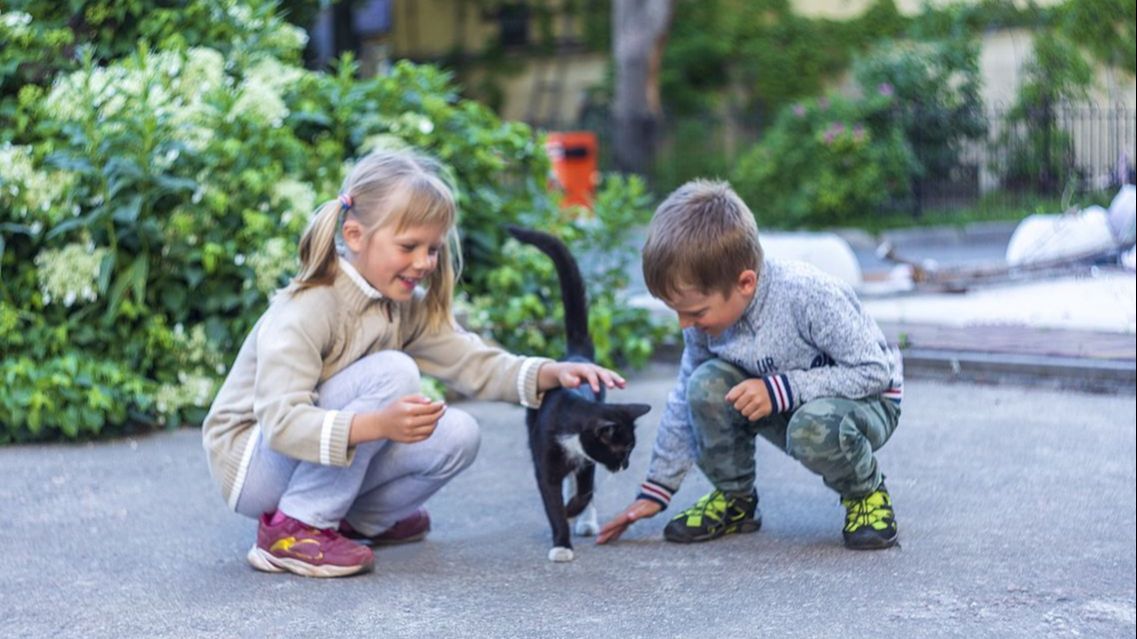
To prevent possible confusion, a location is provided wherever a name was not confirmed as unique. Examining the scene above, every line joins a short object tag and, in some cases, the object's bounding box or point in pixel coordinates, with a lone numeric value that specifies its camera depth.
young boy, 3.74
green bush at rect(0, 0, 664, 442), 5.41
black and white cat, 3.76
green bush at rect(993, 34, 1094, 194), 16.86
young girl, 3.59
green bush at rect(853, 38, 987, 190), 17.17
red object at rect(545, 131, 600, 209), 18.06
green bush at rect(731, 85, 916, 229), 15.83
